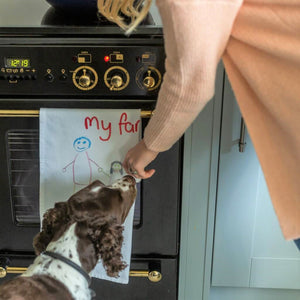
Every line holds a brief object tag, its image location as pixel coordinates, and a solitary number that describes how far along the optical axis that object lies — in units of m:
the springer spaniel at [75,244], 1.08
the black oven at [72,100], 1.09
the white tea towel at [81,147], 1.14
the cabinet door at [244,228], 1.22
